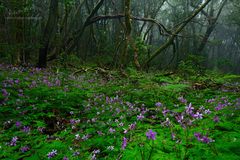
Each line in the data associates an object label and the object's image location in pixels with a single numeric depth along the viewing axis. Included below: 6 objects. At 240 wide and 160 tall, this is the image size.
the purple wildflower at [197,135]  2.43
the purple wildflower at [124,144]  2.47
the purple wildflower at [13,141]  2.77
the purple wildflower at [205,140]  2.32
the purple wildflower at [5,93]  4.83
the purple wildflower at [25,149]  2.69
